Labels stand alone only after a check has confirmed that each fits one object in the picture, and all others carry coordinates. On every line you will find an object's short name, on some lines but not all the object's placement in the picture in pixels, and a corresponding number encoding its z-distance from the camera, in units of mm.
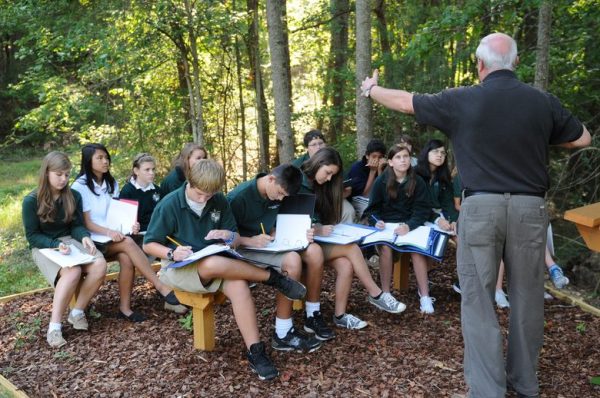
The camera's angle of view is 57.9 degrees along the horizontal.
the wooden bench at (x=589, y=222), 2615
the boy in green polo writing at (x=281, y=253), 3582
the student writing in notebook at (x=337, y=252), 3898
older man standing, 2674
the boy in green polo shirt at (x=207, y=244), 3252
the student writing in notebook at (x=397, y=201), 4336
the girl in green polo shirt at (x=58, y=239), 3836
